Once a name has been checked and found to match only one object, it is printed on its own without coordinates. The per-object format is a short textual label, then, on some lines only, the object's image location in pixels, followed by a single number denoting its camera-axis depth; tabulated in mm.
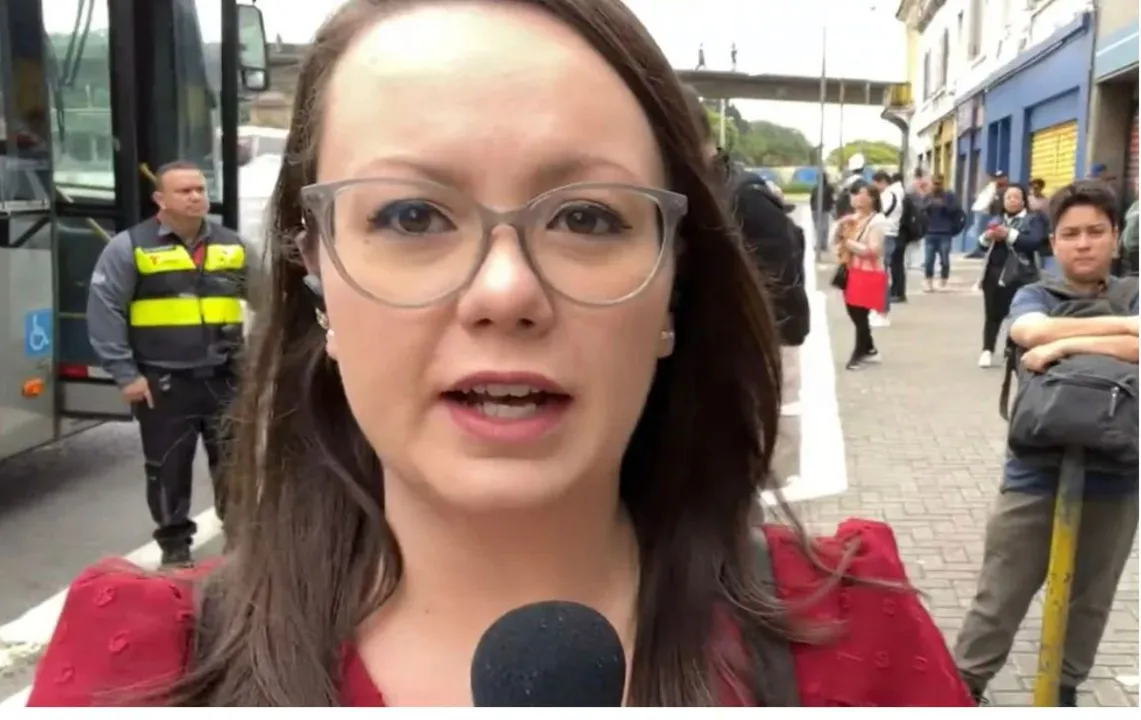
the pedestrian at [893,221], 14141
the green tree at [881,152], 48531
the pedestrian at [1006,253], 8797
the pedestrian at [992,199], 13809
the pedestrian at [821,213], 17384
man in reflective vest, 4887
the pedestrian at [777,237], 4613
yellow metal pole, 3439
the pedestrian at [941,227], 16250
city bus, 5590
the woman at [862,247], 9727
